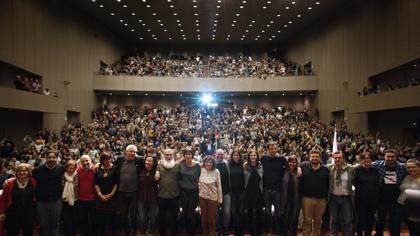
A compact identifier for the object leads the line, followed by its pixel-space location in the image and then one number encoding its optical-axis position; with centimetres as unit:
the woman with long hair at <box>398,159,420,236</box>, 565
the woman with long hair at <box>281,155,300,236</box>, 662
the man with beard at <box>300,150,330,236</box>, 641
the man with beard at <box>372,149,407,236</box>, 646
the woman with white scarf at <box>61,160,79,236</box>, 648
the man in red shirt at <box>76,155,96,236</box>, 641
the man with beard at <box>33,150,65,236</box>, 615
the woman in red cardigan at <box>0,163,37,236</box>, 595
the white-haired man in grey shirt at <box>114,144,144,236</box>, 648
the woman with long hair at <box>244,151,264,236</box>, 679
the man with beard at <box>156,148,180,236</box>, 657
